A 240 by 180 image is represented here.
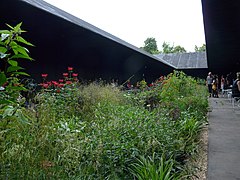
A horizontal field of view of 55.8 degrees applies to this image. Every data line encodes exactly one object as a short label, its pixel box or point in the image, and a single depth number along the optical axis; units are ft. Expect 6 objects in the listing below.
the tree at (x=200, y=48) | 197.30
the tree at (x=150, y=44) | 208.48
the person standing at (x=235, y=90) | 25.64
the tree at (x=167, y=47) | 212.13
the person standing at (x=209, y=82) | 41.62
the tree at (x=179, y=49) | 203.95
